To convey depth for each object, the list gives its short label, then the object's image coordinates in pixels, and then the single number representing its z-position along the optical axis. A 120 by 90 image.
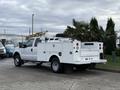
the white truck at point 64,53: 6.13
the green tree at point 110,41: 13.62
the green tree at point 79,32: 10.81
